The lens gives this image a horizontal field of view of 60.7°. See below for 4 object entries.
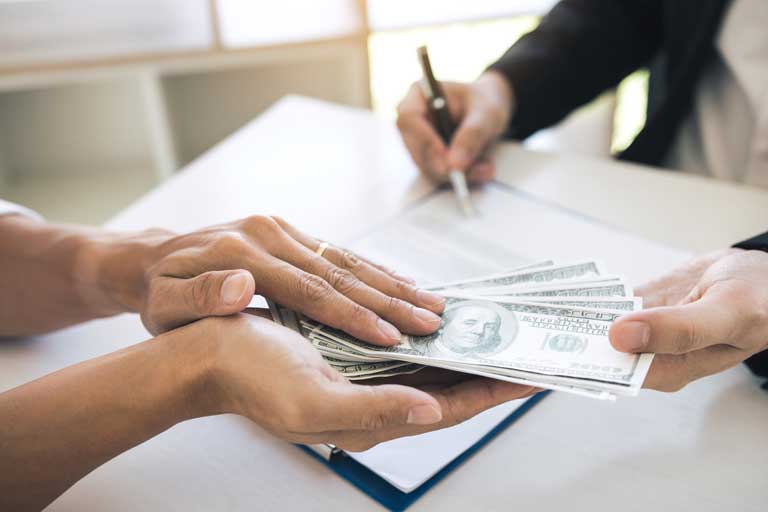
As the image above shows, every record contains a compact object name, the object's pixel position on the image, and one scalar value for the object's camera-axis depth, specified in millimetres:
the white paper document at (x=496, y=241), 1077
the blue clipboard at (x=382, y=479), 745
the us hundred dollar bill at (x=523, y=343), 739
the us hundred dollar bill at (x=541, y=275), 930
